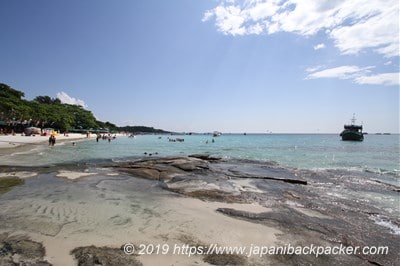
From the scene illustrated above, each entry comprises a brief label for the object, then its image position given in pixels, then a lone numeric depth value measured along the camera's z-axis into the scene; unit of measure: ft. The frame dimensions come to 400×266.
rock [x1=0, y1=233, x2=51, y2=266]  19.61
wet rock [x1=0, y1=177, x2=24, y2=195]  42.99
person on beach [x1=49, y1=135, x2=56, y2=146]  161.66
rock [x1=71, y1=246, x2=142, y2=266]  19.97
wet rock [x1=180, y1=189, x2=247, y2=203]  41.12
